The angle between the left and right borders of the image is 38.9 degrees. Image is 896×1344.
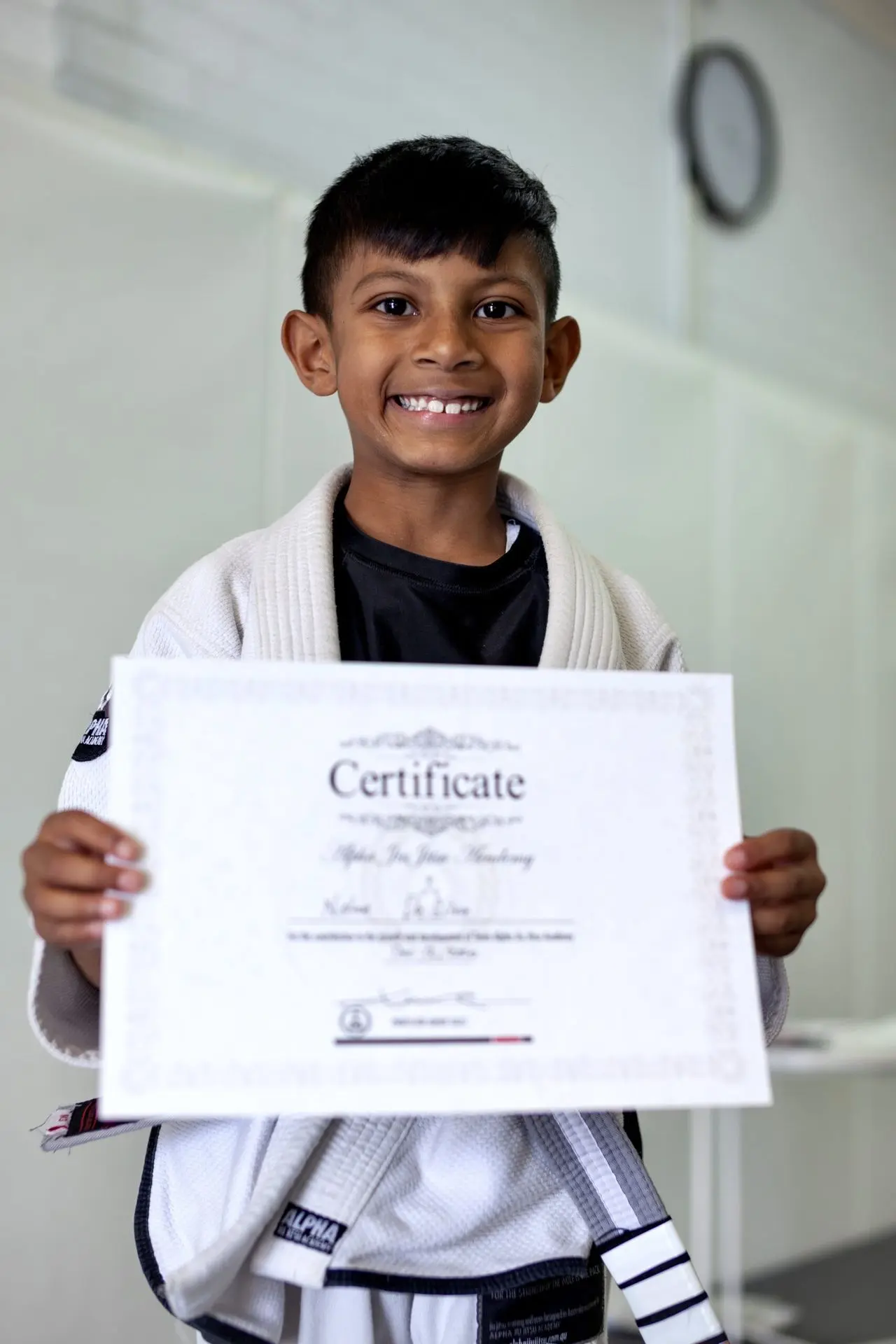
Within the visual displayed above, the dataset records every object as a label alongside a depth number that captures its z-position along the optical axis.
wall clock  2.73
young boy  0.81
